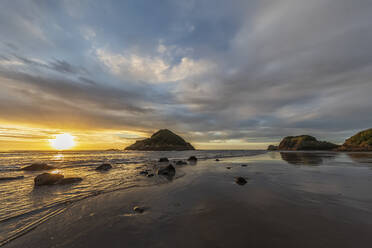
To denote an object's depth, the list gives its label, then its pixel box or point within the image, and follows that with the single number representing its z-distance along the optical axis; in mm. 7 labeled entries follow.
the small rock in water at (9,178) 13777
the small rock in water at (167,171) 16172
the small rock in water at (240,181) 11353
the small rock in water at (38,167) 19839
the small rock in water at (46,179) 11501
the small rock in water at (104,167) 19320
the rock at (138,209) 6457
